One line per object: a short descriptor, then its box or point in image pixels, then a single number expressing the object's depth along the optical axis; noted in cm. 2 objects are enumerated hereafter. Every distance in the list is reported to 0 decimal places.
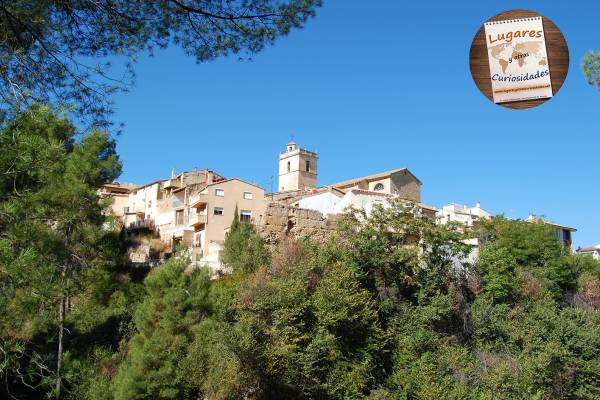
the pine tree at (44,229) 516
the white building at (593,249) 4438
